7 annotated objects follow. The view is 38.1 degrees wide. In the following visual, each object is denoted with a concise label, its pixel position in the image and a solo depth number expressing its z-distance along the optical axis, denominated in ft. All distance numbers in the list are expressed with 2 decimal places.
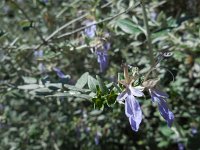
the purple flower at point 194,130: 1.09
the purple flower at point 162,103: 0.48
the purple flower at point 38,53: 0.98
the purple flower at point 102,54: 0.75
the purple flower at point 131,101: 0.45
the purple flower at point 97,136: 1.11
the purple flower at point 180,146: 1.11
